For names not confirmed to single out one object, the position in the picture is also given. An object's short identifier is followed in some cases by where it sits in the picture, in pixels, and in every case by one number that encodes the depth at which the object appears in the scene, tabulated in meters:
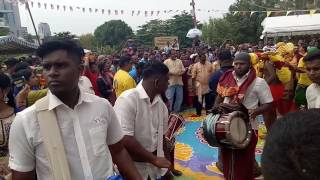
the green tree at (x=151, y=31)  34.06
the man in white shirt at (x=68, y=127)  1.38
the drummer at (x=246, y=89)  2.98
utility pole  17.56
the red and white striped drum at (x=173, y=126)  2.48
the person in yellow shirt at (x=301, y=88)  3.01
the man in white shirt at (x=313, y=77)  2.24
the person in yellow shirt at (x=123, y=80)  4.24
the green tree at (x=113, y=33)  40.82
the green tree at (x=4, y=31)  24.94
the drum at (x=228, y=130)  2.41
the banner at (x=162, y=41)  15.61
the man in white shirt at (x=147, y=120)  2.03
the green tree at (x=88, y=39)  41.89
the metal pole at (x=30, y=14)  9.01
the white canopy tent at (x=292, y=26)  12.18
